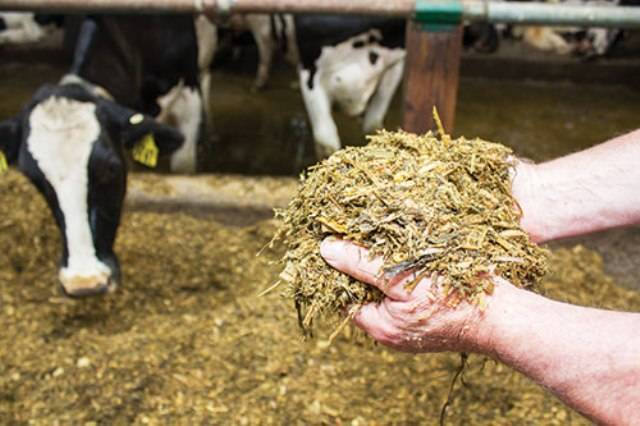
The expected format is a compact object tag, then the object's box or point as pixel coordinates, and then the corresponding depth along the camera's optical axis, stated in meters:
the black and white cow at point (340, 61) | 3.98
